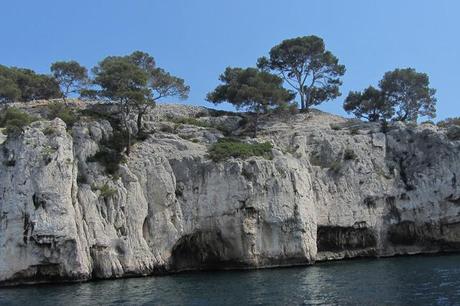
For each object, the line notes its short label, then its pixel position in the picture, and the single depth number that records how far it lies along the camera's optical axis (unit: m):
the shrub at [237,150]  49.94
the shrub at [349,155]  57.81
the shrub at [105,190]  43.91
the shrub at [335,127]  63.19
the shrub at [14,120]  42.82
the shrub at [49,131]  43.15
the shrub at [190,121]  58.16
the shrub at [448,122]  64.25
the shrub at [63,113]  48.72
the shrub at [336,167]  56.69
